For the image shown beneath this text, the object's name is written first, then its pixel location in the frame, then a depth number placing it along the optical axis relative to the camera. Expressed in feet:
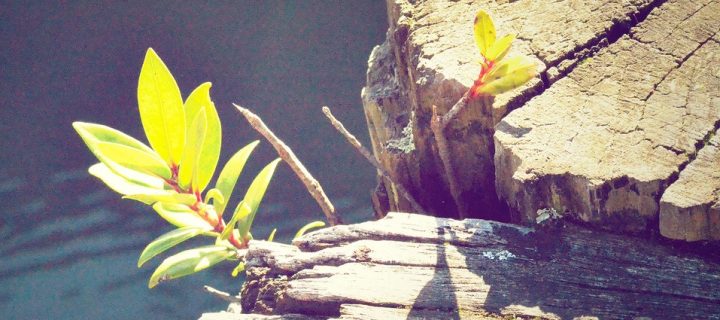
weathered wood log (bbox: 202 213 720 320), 2.38
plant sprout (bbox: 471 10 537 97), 2.51
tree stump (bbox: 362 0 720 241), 2.43
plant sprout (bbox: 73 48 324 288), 2.55
